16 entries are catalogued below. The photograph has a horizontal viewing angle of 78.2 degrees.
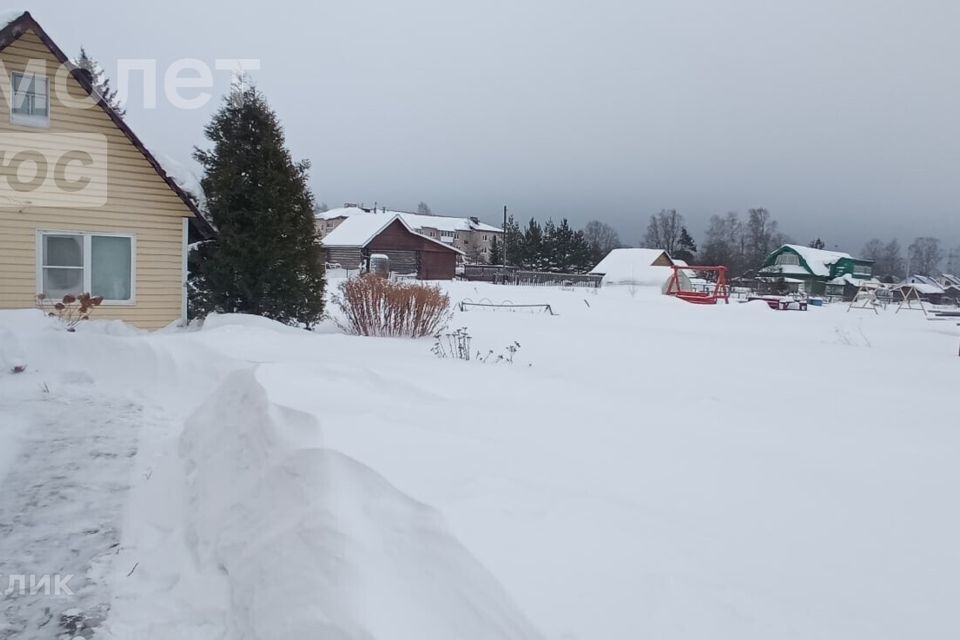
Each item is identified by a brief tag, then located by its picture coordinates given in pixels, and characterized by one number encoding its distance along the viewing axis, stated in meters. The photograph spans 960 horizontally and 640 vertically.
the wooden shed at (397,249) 44.53
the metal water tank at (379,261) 38.75
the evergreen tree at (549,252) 63.62
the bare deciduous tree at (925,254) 107.07
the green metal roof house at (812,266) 63.88
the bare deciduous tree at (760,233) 100.88
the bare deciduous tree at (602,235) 109.25
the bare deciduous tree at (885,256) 98.81
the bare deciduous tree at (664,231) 98.56
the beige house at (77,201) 9.97
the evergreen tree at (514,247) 62.77
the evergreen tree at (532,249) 62.88
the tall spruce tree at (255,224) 10.85
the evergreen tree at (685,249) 82.82
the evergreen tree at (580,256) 66.25
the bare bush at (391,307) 10.19
